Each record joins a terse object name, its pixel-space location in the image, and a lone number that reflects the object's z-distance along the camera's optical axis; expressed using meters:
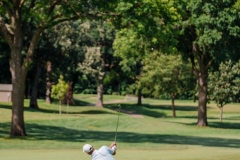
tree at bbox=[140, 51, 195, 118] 79.00
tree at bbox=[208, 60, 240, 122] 72.56
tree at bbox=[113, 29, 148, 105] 56.50
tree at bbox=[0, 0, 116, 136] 40.41
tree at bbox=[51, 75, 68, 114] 70.62
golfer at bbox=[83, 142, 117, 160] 14.95
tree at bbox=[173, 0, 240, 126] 54.06
